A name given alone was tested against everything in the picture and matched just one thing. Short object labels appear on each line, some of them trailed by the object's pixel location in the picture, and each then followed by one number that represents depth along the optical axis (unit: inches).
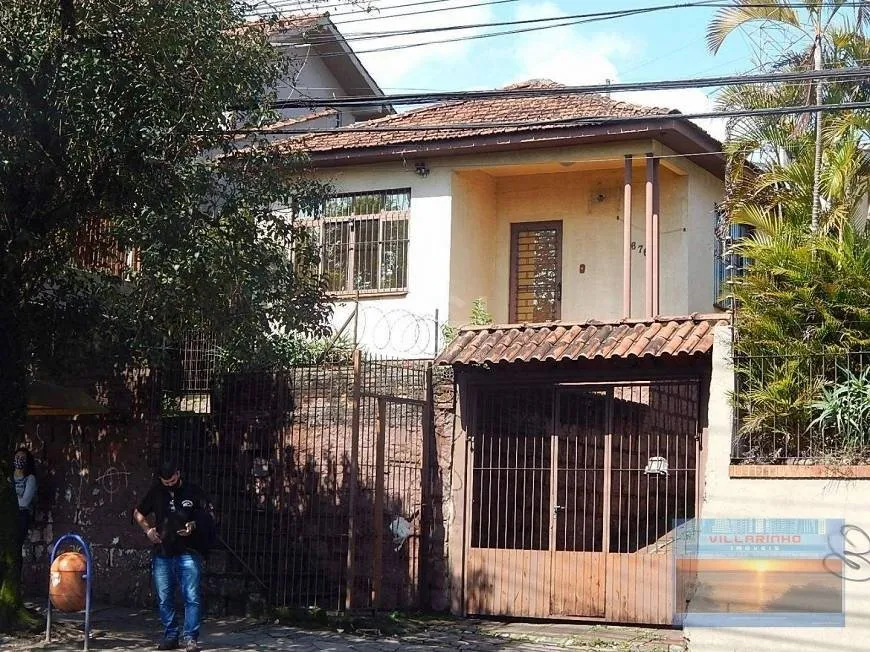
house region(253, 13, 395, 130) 927.7
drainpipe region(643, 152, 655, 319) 680.4
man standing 424.5
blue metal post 416.8
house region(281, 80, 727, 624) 486.9
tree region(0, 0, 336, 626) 425.4
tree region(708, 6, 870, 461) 422.9
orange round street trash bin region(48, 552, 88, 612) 440.8
